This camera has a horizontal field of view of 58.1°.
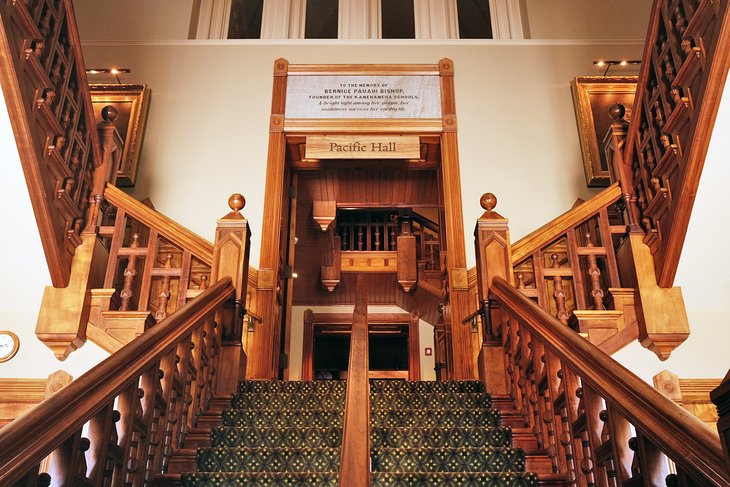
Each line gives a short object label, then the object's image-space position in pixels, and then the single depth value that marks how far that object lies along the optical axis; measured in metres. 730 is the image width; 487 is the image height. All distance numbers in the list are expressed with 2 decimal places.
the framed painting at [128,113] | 6.21
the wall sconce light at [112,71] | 6.71
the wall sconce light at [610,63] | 6.70
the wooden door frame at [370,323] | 10.59
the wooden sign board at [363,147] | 6.28
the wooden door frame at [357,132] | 5.45
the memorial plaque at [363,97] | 6.41
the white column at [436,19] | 6.94
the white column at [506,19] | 7.00
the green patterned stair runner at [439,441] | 2.73
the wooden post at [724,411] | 1.46
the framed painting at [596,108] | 6.16
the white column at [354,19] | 6.92
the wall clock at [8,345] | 4.84
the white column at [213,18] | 7.07
